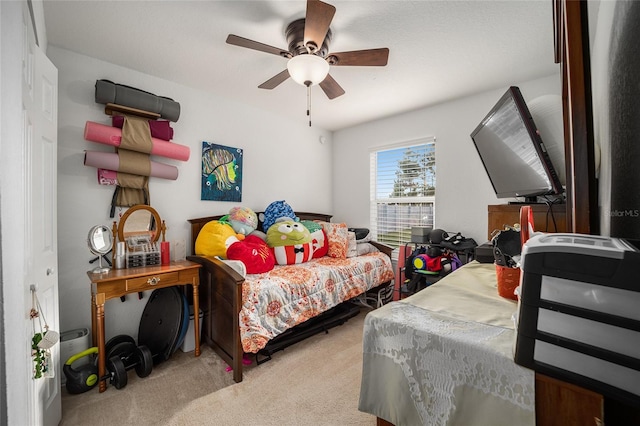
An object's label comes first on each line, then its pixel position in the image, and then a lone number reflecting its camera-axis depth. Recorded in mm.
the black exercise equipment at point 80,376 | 1784
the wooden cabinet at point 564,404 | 486
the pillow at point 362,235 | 3579
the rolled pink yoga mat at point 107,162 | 2102
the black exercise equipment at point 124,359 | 1862
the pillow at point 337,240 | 3199
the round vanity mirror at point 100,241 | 1990
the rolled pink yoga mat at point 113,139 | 2076
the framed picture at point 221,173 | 2871
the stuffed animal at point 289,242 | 2793
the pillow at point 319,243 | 3119
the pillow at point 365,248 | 3367
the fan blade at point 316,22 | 1401
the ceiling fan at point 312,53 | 1649
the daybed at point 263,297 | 1966
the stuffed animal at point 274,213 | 3129
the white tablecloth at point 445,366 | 588
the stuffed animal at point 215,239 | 2502
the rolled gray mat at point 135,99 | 2146
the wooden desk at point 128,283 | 1853
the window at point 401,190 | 3422
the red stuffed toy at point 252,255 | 2361
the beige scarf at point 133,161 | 2240
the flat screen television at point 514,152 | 1167
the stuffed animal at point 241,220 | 2814
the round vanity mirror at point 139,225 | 2291
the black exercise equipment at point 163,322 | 2139
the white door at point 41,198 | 1061
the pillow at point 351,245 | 3221
